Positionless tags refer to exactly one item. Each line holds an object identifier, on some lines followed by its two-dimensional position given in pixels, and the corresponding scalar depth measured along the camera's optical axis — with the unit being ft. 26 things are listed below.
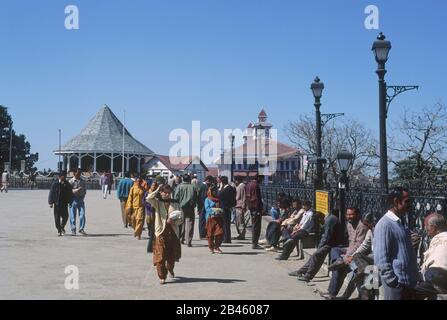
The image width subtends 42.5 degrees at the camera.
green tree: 284.41
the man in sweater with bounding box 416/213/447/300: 20.45
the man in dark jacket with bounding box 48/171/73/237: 50.48
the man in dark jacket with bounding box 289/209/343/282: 30.89
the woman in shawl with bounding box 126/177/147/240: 48.80
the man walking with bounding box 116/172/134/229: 56.59
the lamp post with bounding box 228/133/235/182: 124.66
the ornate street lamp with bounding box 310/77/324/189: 49.19
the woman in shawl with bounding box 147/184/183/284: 29.86
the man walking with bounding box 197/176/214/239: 51.42
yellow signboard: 38.88
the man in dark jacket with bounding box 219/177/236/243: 47.21
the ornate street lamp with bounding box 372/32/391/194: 34.37
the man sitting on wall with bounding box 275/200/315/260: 39.09
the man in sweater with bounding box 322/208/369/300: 26.58
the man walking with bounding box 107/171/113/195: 131.40
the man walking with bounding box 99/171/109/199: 122.42
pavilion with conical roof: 232.32
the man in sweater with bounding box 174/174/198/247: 44.34
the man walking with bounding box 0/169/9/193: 138.31
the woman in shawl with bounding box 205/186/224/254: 41.68
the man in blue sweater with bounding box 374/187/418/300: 17.83
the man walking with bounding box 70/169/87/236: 51.57
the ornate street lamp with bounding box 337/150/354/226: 34.71
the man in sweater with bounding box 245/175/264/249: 45.62
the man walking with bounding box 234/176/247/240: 52.21
